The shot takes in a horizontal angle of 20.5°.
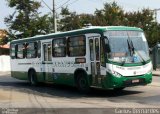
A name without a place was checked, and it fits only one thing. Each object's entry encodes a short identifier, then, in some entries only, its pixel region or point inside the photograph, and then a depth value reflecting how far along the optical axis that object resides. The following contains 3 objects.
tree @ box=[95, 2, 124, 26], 50.72
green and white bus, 16.81
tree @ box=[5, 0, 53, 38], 53.15
